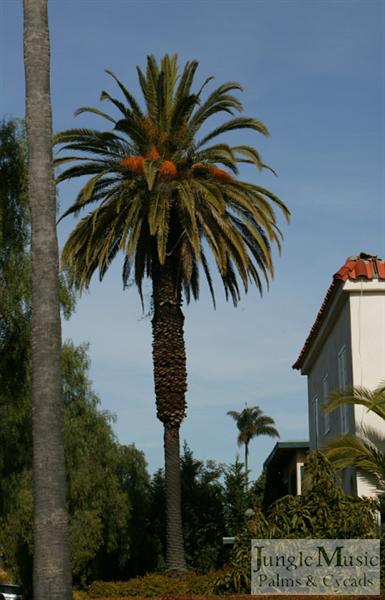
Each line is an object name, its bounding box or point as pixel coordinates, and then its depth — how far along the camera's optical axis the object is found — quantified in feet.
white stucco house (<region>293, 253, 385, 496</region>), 77.92
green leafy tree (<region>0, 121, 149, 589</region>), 87.76
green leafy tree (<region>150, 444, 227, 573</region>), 114.21
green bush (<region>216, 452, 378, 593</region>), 64.85
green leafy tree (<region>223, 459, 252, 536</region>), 125.08
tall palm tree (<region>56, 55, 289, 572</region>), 96.43
